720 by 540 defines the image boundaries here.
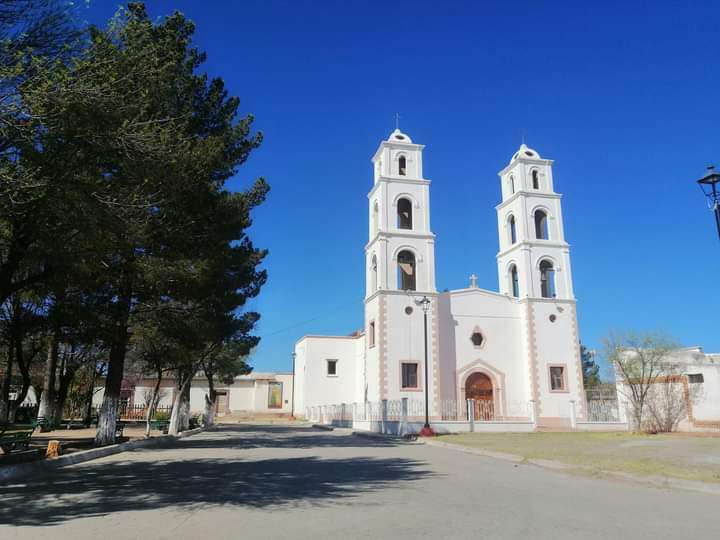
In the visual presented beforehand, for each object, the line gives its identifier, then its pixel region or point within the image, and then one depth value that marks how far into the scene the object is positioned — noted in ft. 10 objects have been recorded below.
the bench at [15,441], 39.88
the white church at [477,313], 103.91
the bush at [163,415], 121.58
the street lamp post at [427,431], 77.25
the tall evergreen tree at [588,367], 189.97
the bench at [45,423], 79.87
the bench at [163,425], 87.10
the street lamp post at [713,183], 36.42
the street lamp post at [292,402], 171.22
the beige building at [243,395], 186.70
